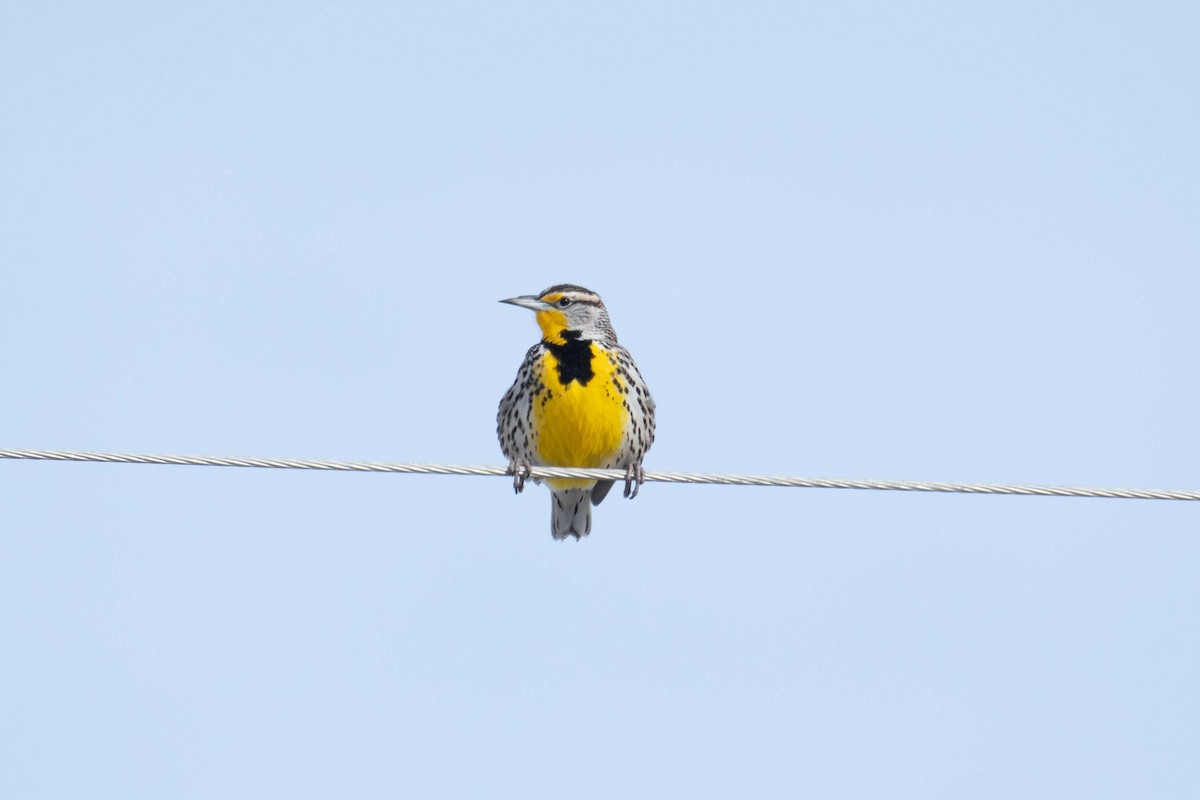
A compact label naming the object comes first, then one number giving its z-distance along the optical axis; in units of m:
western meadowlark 18.59
